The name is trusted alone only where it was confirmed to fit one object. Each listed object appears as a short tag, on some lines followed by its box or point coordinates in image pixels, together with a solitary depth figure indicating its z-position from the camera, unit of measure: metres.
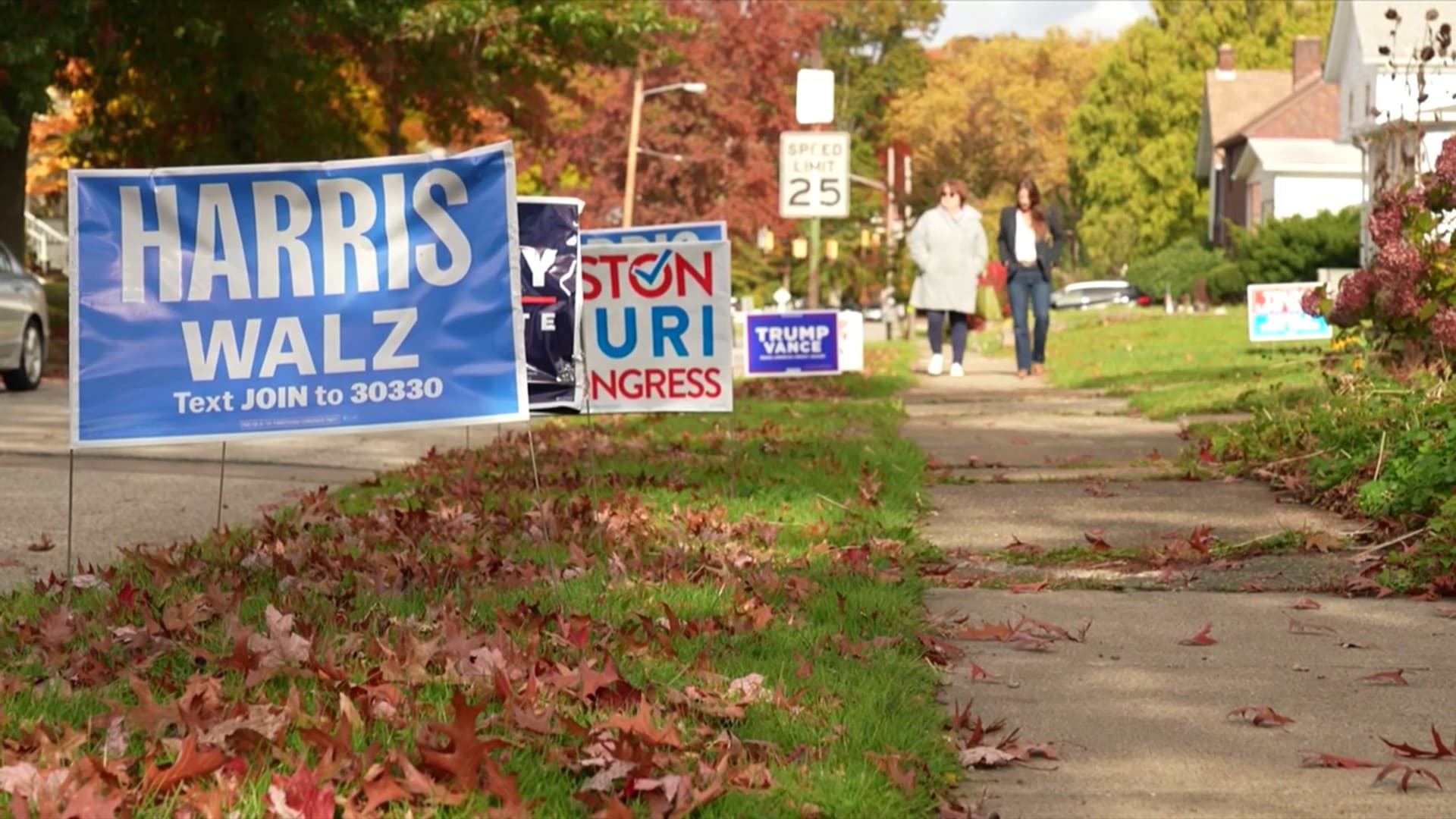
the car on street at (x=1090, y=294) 91.00
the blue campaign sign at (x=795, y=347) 18.62
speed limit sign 21.02
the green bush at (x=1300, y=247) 52.88
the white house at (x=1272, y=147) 73.81
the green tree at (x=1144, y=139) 87.00
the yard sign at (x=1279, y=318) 22.67
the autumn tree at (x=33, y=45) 26.53
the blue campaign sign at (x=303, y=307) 7.13
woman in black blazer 21.91
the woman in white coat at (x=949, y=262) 22.42
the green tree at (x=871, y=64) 103.12
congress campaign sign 10.33
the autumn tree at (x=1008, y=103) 72.38
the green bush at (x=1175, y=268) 69.38
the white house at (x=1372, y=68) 40.62
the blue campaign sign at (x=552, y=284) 10.02
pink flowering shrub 12.30
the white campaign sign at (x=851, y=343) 23.53
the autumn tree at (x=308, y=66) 31.92
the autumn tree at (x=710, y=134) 65.25
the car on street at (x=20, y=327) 22.12
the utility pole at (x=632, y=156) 58.16
